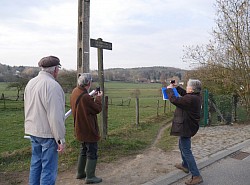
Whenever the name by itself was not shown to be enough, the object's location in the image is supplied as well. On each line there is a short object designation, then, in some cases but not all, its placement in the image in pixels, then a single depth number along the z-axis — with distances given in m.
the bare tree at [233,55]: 12.76
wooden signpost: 6.60
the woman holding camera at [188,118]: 4.50
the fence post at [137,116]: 11.88
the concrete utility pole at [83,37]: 6.34
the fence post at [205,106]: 11.37
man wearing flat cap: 3.25
